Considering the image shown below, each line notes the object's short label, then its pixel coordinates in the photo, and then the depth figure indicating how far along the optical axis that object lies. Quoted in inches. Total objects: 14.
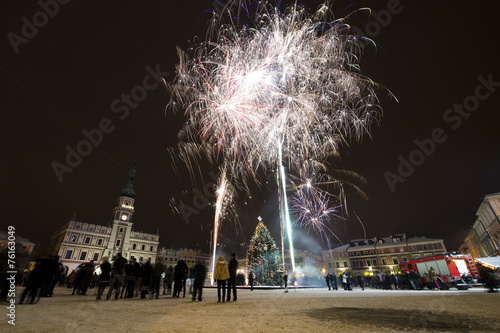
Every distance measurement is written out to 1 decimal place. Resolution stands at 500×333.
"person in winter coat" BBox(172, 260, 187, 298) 398.9
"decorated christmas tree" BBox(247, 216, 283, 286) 1238.9
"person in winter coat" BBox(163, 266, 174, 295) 491.6
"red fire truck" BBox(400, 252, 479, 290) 697.8
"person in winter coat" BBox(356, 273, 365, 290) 867.6
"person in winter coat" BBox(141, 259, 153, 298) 390.7
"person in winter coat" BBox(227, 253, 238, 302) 327.3
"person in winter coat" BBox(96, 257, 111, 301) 321.6
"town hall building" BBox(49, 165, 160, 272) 2417.6
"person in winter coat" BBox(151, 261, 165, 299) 409.3
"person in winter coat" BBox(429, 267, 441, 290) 692.2
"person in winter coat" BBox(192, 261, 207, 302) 334.3
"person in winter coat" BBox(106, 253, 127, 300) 340.2
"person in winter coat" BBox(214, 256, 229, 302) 316.5
